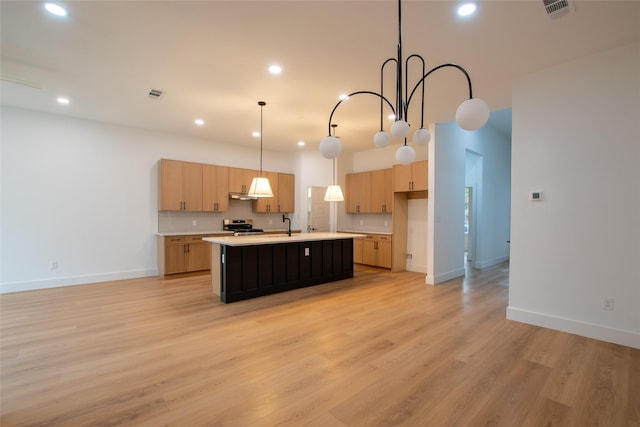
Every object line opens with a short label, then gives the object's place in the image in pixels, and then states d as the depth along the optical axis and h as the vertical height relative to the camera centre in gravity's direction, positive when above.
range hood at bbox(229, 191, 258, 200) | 6.80 +0.41
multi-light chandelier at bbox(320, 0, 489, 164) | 1.68 +0.61
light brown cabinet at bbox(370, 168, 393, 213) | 7.07 +0.57
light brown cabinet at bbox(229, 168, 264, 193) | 6.83 +0.83
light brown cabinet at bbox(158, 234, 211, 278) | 5.79 -0.86
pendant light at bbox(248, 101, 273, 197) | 4.59 +0.42
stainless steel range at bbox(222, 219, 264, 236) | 6.50 -0.30
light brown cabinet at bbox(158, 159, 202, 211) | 5.93 +0.58
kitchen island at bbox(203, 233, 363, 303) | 4.38 -0.87
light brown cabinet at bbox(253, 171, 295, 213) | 7.41 +0.46
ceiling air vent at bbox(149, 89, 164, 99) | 4.08 +1.73
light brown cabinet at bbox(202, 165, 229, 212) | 6.44 +0.57
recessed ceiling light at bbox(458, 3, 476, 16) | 2.34 +1.69
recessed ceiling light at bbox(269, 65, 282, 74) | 3.37 +1.72
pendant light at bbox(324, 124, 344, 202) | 5.28 +0.35
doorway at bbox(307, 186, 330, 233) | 7.87 +0.09
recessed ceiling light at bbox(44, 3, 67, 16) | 2.39 +1.73
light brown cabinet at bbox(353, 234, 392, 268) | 6.82 -0.92
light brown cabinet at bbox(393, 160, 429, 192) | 6.14 +0.80
